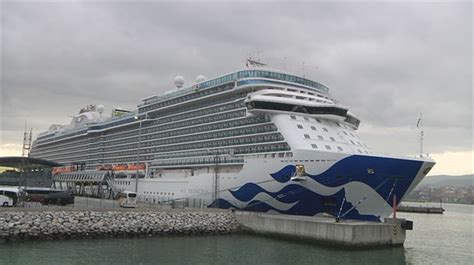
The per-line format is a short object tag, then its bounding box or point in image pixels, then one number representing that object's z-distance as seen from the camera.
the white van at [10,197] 32.79
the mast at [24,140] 50.88
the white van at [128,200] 34.69
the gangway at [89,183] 54.84
